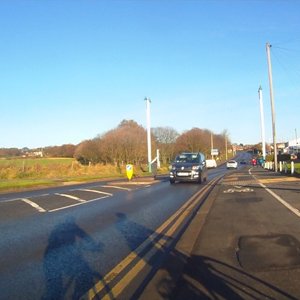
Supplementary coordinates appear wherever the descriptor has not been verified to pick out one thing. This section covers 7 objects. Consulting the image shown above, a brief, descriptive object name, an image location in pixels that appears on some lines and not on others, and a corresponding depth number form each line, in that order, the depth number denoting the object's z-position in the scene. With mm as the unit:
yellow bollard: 21386
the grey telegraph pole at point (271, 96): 29036
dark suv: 17719
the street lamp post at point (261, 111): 43100
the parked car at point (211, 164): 52599
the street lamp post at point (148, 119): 34780
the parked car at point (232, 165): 48055
